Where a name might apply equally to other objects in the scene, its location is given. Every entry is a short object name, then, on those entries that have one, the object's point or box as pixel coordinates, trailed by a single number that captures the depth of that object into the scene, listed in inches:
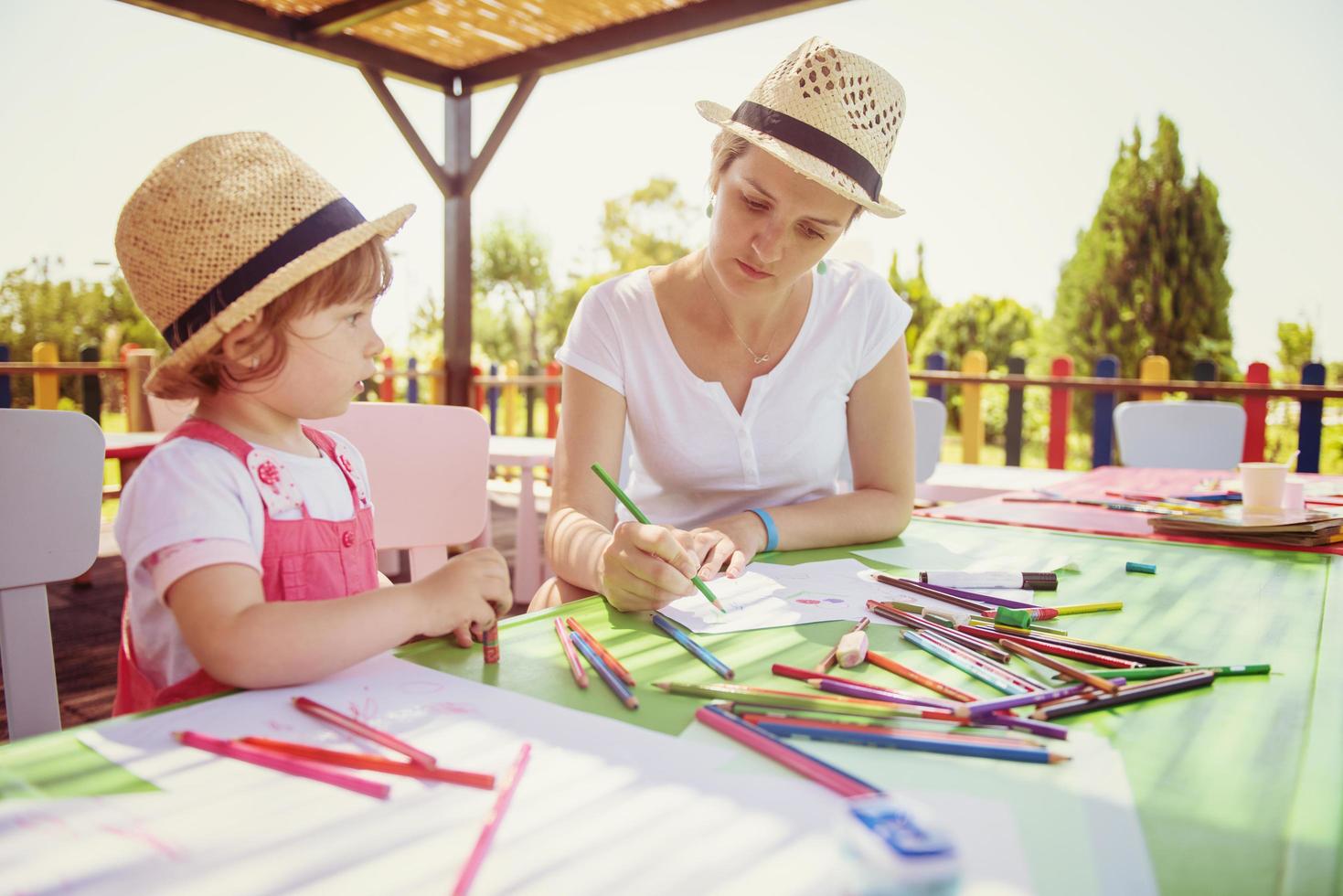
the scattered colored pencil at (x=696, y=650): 32.8
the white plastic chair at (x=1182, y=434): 139.1
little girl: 31.4
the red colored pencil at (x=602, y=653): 32.4
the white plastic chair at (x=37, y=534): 50.0
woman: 56.7
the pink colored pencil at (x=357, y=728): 24.9
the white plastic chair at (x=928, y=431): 156.4
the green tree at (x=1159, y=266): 372.2
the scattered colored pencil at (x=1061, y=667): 30.6
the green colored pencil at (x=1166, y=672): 33.0
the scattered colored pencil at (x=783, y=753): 23.4
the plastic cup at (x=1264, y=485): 72.8
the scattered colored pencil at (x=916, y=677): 30.3
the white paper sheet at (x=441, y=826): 19.3
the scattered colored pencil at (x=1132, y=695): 29.0
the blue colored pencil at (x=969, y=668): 30.9
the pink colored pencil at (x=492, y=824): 19.0
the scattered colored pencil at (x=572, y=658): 32.0
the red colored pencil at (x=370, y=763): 23.8
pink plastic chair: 68.0
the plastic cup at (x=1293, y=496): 72.9
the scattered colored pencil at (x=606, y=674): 29.8
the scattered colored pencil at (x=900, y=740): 25.4
